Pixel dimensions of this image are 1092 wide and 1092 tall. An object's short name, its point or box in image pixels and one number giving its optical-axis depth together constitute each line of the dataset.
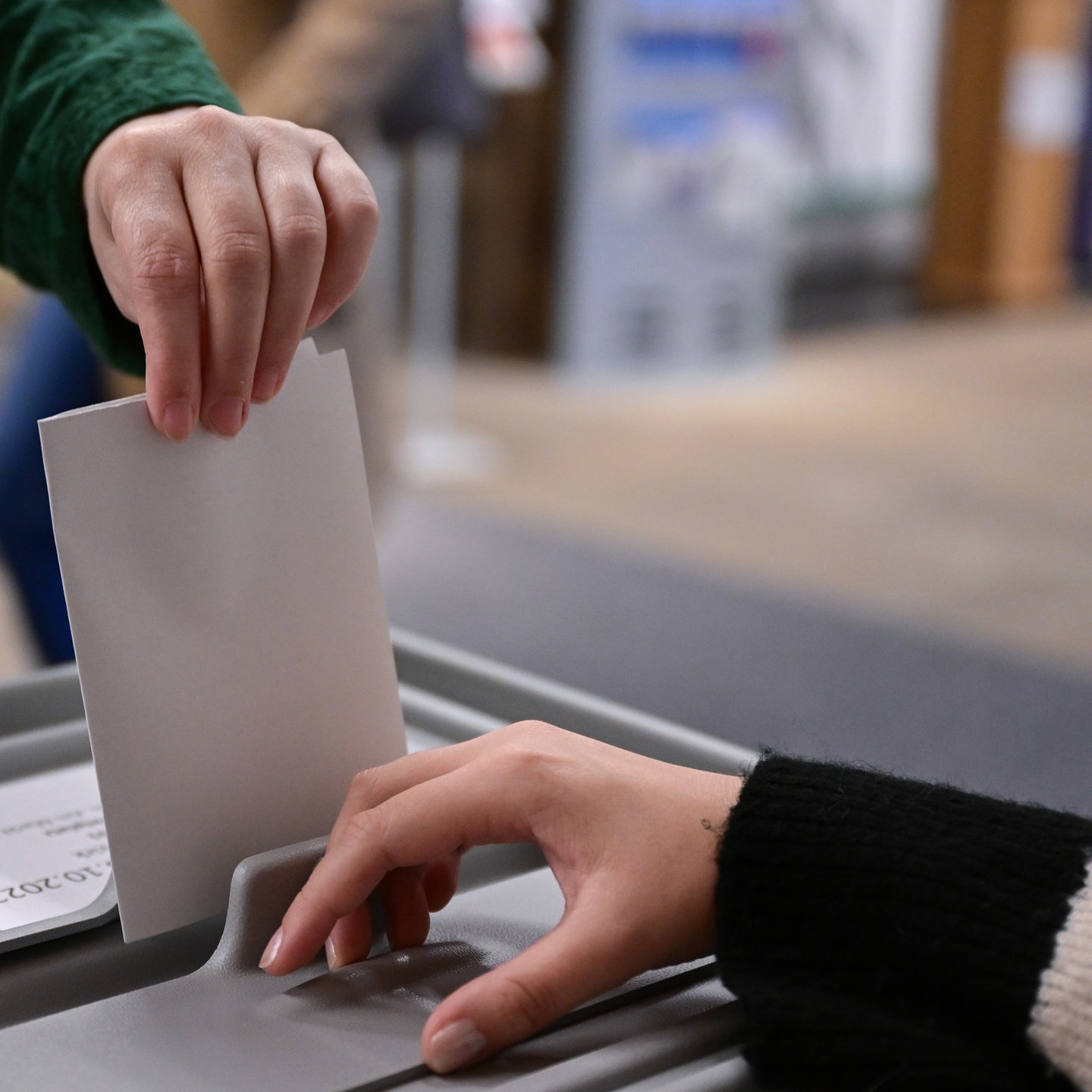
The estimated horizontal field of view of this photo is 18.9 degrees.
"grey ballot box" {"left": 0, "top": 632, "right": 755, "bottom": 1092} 0.76
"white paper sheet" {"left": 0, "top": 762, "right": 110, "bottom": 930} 0.84
